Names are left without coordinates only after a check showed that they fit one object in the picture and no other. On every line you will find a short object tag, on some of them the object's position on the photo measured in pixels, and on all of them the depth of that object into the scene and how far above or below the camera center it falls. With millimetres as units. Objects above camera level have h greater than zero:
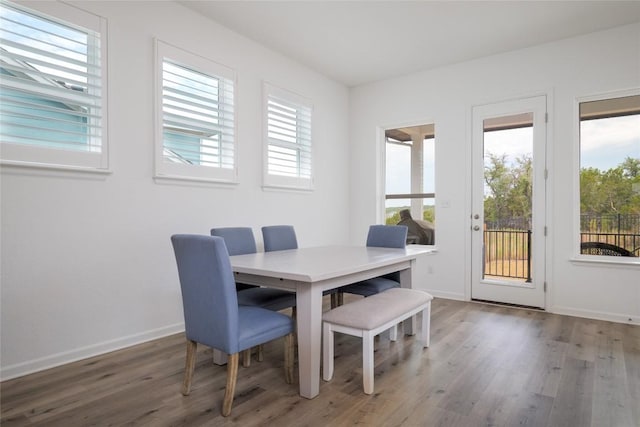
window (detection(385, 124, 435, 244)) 4855 +459
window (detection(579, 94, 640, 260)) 3631 +354
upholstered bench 2143 -672
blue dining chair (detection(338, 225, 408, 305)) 3178 -359
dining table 2043 -415
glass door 4031 +93
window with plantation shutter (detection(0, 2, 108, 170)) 2336 +819
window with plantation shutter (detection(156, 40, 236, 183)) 3164 +835
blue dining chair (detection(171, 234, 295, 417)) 1832 -541
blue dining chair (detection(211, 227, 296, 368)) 2617 -635
